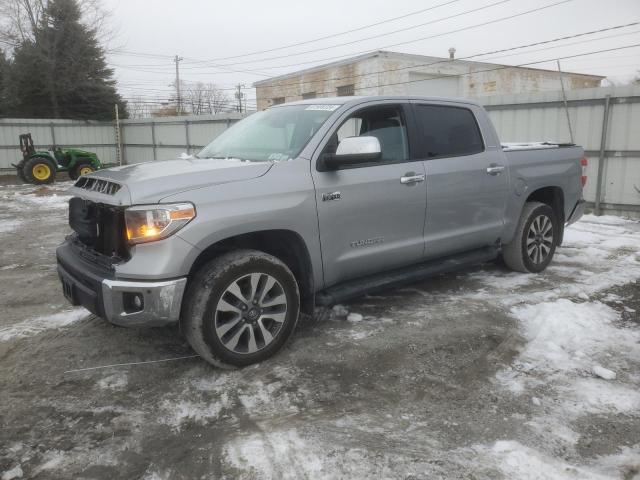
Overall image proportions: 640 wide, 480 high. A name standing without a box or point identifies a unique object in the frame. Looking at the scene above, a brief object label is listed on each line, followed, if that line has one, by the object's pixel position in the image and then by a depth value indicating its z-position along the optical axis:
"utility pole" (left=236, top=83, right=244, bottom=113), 64.43
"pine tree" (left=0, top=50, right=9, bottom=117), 26.64
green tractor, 16.69
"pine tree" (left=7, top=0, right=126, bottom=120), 26.27
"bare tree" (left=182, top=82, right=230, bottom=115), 67.69
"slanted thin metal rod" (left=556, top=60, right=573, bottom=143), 10.10
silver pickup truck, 3.19
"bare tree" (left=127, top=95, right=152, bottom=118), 44.12
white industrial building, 24.58
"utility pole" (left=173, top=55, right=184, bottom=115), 56.16
